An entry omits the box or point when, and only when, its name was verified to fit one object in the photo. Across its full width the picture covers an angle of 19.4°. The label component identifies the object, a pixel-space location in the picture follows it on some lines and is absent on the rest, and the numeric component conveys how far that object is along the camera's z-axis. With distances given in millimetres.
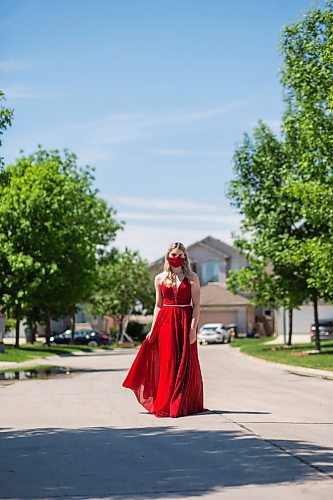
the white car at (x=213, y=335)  71062
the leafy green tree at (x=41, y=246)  40906
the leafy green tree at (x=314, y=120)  30672
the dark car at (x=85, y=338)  69250
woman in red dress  12914
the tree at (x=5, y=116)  22891
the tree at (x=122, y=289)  76375
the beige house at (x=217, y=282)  86944
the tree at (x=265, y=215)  41875
